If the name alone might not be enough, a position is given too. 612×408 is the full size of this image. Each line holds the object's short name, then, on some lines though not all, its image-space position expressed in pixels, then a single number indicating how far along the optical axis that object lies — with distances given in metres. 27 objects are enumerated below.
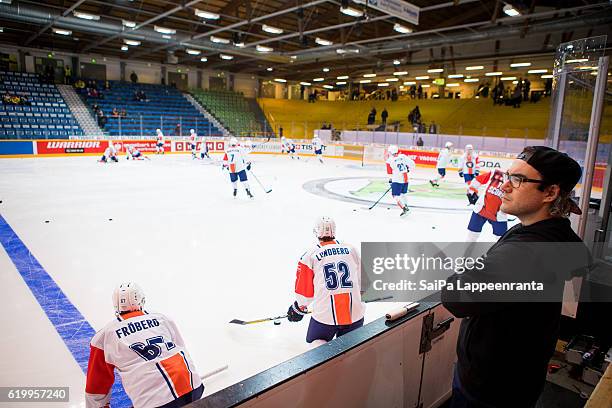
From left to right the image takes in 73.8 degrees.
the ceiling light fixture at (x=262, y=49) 20.96
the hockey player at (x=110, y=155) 16.70
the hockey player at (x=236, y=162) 9.87
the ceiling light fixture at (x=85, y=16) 14.73
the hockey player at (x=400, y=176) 8.62
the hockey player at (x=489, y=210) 5.29
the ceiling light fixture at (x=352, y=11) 12.15
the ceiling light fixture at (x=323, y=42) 18.75
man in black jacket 1.11
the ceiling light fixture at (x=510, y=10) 11.73
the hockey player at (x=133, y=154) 18.34
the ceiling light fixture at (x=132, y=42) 21.30
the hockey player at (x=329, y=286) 2.78
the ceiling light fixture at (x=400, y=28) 14.73
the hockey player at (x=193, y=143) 19.75
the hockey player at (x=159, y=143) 19.83
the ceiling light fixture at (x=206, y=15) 13.93
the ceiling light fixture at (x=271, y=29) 15.50
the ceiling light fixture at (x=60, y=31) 17.96
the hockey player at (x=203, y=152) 19.11
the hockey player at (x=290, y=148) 21.70
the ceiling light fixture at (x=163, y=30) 16.06
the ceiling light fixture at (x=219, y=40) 18.88
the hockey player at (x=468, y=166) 11.95
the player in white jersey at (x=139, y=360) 1.94
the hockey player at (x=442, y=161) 12.87
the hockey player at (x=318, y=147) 19.41
